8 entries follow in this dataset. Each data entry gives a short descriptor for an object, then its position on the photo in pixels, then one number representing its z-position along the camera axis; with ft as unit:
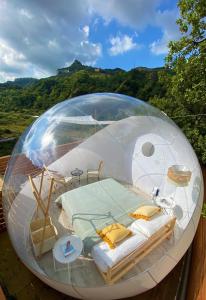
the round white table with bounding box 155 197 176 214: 13.06
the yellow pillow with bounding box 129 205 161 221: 12.05
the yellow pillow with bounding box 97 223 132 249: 10.37
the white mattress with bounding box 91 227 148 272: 9.55
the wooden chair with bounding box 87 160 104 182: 17.06
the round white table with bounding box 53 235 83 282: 9.69
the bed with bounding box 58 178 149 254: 12.01
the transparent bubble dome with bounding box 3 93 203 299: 10.30
